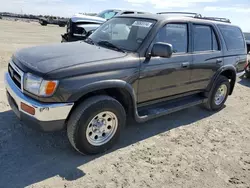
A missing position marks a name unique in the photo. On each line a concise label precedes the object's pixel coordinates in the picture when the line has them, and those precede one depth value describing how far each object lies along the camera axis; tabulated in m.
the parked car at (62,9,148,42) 7.10
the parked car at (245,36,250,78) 7.30
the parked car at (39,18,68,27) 25.73
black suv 2.40
